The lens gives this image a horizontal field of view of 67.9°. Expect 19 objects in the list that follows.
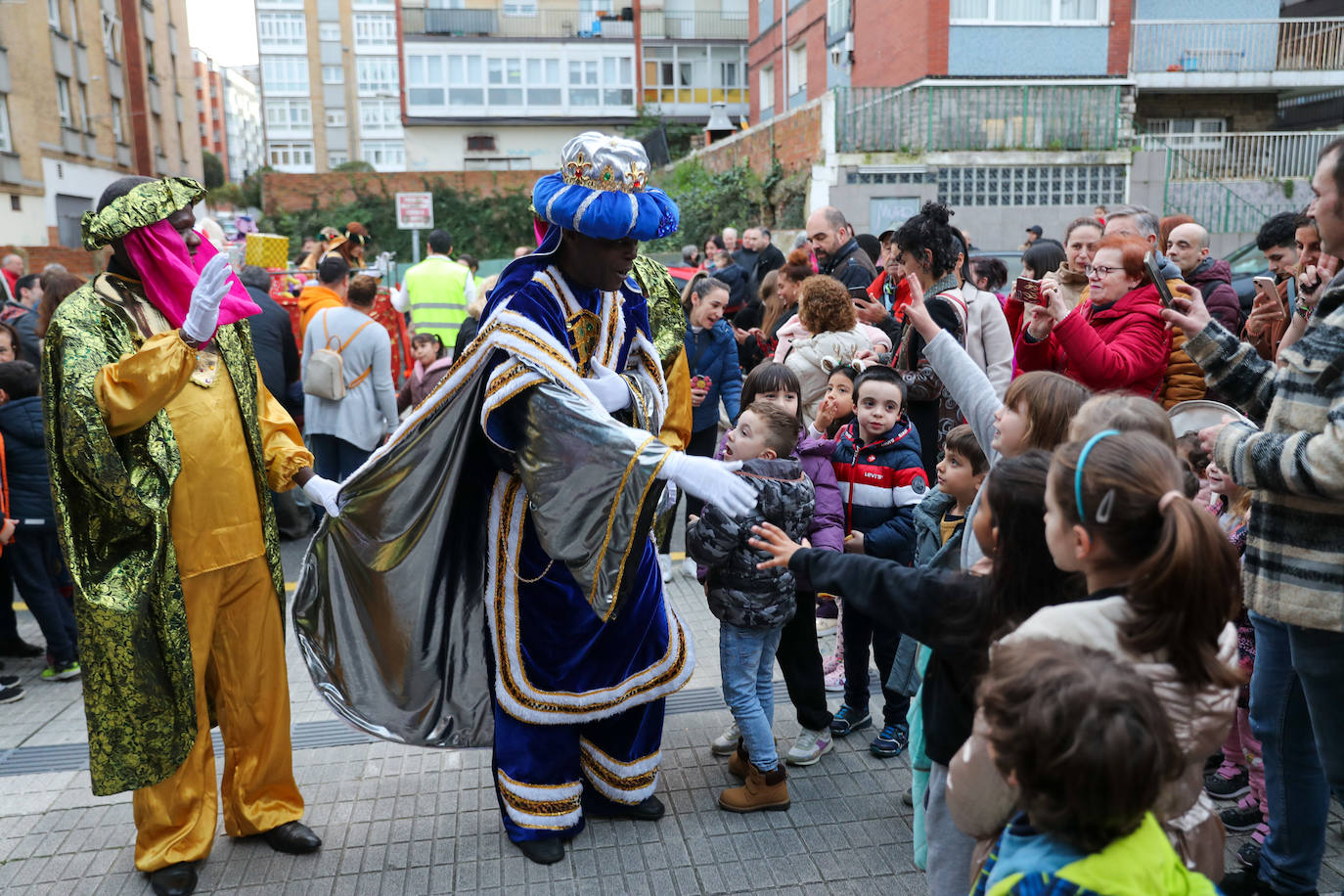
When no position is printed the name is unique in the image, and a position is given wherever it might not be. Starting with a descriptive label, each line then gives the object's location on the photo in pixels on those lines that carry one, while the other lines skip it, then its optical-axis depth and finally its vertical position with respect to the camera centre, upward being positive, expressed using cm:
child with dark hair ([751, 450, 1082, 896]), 199 -71
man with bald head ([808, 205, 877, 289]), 583 +2
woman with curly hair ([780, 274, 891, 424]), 475 -40
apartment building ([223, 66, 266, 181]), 9062 +1249
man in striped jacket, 225 -67
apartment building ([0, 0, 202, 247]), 2467 +441
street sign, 1436 +64
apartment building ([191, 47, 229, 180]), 8056 +1259
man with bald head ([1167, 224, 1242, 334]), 508 -12
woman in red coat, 345 -29
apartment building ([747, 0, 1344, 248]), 1547 +241
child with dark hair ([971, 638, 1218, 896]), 142 -73
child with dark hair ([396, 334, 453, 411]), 679 -75
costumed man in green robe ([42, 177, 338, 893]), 279 -80
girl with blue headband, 167 -58
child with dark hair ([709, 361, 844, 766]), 361 -144
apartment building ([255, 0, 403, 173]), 5047 +977
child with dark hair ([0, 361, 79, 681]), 469 -118
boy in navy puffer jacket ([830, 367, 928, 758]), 377 -89
